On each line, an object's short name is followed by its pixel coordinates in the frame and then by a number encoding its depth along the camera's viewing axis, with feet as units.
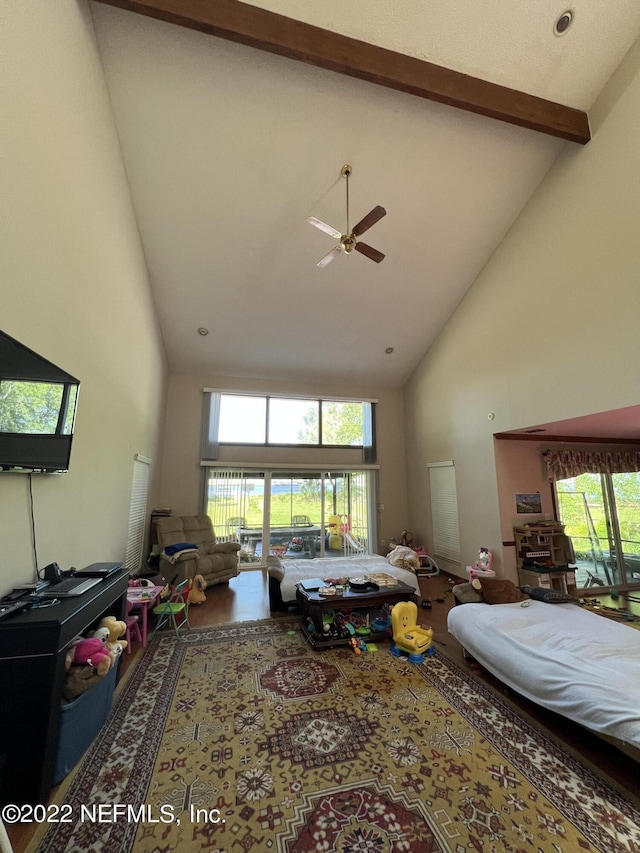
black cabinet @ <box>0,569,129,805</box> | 5.19
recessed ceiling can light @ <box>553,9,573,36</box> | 9.55
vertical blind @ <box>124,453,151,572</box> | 14.40
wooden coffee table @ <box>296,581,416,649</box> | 10.58
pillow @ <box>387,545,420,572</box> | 17.08
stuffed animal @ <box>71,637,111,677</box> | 6.36
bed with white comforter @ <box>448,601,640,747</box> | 6.22
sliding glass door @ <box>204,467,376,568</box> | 20.57
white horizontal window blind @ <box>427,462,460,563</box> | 18.63
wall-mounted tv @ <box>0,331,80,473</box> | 5.86
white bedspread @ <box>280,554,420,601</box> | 13.33
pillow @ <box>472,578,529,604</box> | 10.64
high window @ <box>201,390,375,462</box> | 21.12
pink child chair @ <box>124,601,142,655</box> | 9.88
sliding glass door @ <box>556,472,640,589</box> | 17.16
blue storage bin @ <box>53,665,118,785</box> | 5.81
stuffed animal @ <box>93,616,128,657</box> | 7.41
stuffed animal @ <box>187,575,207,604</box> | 14.28
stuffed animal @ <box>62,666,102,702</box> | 6.13
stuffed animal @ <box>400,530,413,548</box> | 21.60
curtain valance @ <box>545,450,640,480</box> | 16.83
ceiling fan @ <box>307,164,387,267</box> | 9.87
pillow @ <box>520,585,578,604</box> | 10.55
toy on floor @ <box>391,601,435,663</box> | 9.90
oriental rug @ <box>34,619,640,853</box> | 4.99
